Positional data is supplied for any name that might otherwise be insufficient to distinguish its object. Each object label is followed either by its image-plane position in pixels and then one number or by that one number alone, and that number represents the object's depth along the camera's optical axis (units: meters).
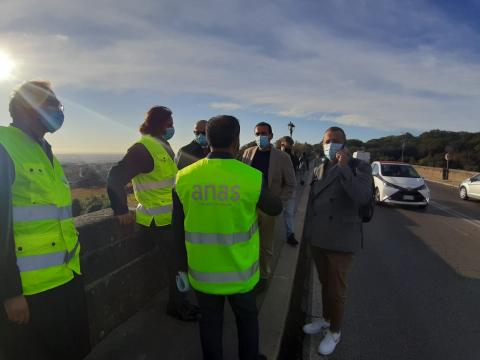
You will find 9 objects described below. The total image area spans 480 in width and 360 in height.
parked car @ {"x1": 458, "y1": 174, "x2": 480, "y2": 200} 14.31
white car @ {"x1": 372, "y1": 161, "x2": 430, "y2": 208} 11.54
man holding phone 3.09
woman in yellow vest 2.91
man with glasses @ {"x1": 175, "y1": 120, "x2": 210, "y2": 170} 4.28
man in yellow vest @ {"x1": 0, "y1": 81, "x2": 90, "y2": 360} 1.71
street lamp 25.64
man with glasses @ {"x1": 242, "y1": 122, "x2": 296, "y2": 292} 4.54
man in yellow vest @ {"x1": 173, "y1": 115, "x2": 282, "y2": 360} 2.16
